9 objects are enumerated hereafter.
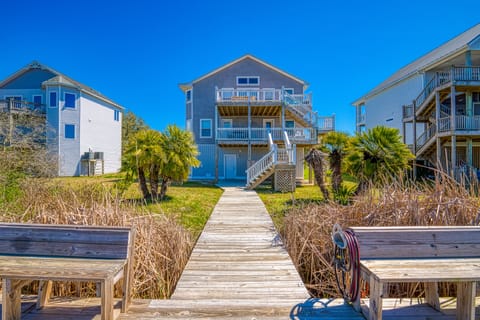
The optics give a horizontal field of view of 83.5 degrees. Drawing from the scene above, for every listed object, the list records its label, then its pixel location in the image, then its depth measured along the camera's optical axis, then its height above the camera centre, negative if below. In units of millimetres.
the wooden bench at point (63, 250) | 2787 -999
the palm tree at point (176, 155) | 10555 +207
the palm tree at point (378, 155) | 9336 +210
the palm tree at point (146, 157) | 10211 +120
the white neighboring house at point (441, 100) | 15008 +4178
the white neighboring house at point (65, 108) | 22547 +4456
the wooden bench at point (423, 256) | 2646 -1048
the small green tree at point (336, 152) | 10492 +349
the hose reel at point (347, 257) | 2857 -1103
